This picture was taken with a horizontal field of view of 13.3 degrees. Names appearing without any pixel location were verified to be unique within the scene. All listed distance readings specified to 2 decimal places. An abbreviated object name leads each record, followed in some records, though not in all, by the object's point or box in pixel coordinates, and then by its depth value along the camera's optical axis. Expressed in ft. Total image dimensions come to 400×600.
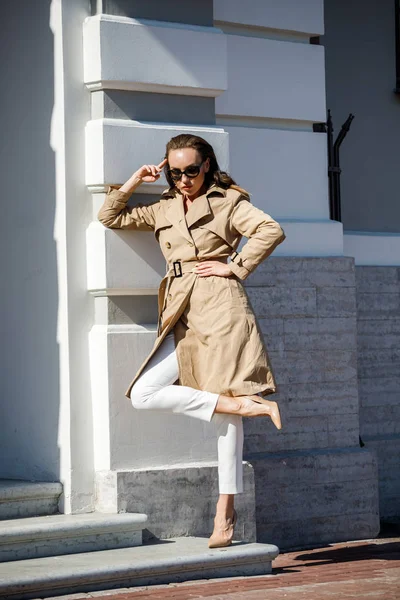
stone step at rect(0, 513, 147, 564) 27.72
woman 28.84
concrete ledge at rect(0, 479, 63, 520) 29.52
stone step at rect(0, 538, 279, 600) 25.59
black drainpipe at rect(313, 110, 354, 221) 39.13
